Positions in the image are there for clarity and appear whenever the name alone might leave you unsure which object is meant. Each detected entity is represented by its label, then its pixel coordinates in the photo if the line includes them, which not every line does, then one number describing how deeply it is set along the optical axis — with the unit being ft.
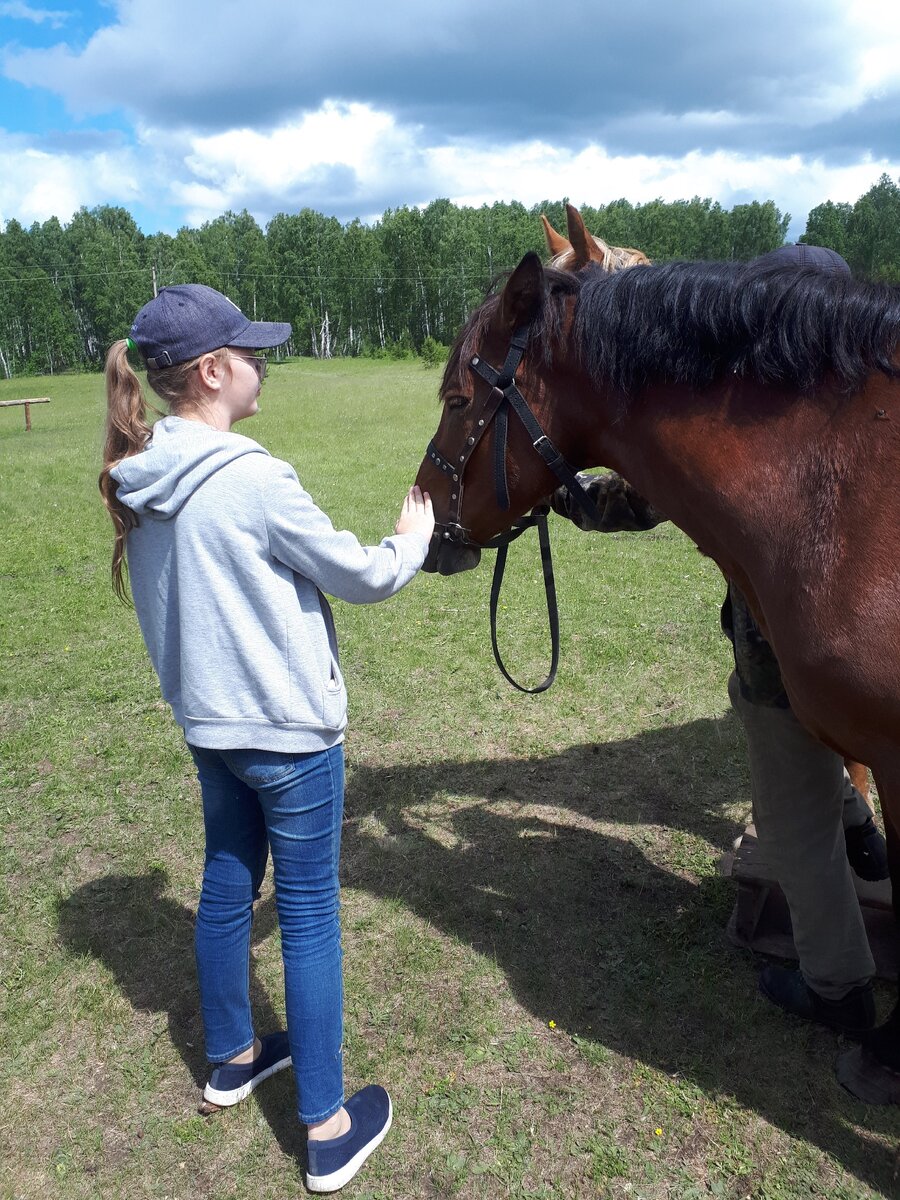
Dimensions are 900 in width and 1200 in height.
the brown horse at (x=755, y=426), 6.47
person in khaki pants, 8.59
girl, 6.68
